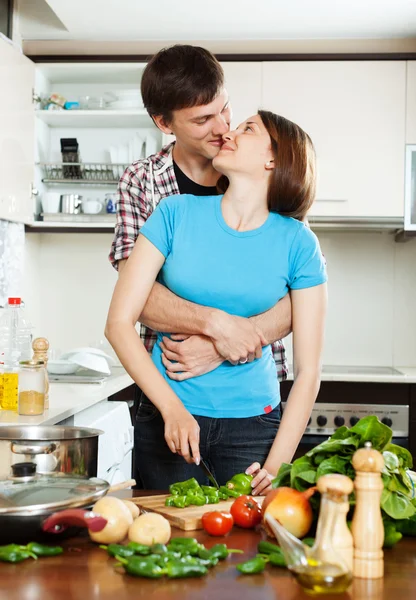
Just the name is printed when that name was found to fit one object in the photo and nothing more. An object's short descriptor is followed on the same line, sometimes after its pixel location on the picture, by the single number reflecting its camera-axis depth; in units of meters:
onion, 1.02
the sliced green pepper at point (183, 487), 1.23
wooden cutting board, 1.11
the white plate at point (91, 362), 3.06
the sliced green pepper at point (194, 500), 1.19
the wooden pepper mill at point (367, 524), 0.91
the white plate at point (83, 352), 3.20
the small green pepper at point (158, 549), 0.95
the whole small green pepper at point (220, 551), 0.96
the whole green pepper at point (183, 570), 0.89
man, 1.62
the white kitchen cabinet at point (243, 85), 3.46
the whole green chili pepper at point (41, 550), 0.96
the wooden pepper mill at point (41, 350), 2.26
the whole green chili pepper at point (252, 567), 0.91
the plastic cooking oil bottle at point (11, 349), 2.35
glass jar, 2.18
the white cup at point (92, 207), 3.64
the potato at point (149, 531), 0.99
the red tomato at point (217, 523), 1.07
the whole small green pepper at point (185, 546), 0.96
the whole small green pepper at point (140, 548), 0.95
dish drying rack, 3.65
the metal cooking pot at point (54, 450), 1.13
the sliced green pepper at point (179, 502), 1.17
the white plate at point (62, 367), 3.15
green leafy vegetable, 1.03
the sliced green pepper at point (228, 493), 1.25
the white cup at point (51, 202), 3.62
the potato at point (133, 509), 1.08
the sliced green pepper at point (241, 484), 1.28
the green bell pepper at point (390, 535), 1.04
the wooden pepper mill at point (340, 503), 0.88
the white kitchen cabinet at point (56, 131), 3.14
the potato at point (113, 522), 1.01
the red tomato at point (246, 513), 1.12
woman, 1.56
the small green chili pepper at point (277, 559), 0.93
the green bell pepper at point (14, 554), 0.94
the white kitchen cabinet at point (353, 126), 3.42
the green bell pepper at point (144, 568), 0.89
